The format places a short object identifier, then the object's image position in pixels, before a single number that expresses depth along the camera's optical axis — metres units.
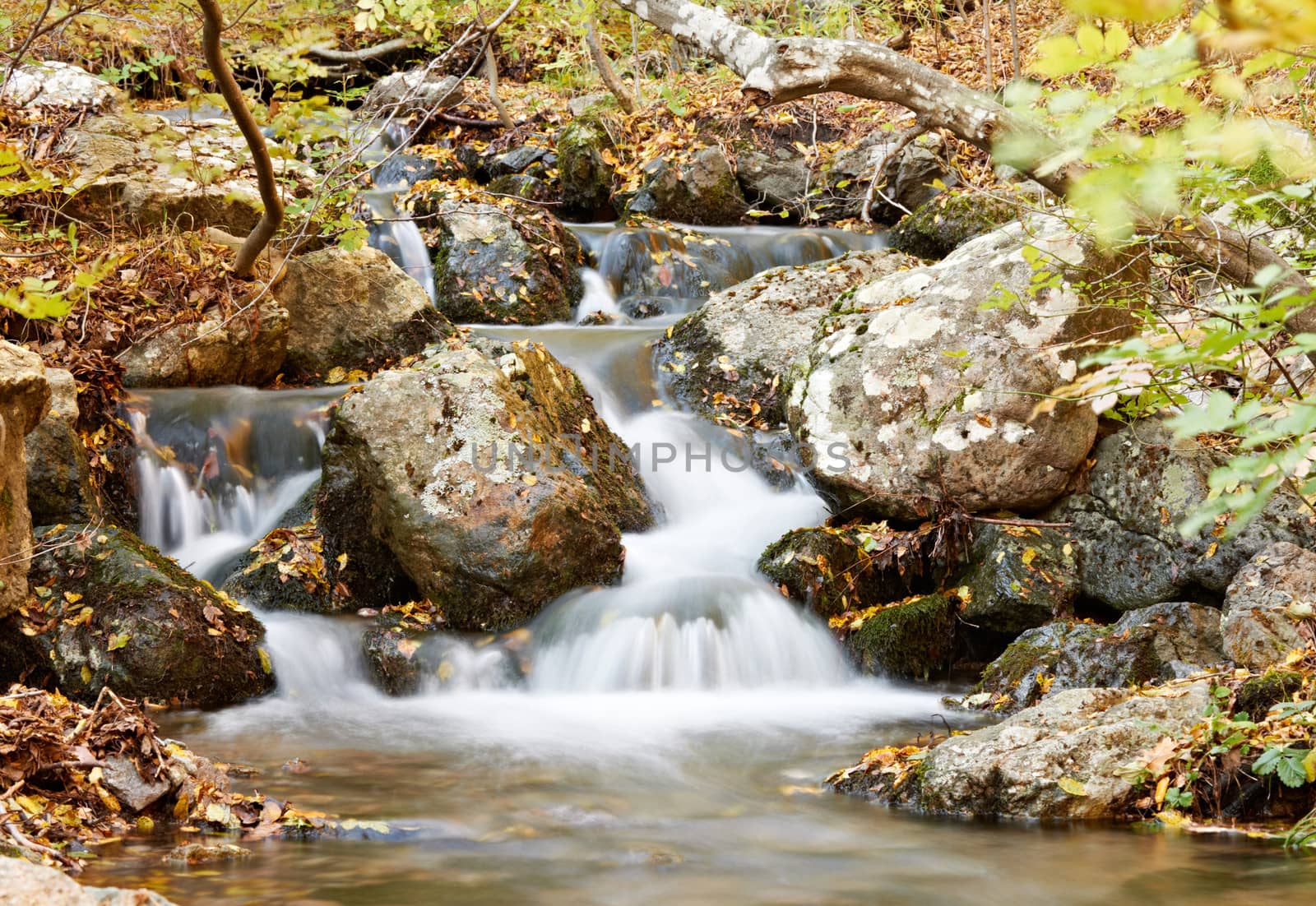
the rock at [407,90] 13.38
